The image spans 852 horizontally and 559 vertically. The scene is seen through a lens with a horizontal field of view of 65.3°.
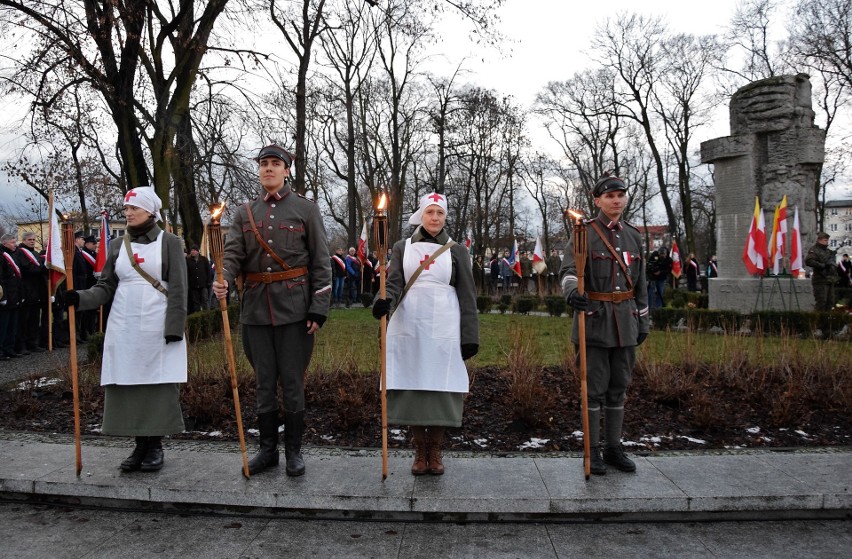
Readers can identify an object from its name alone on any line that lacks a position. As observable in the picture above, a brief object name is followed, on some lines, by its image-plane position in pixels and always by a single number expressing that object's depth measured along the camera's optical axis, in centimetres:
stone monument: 1630
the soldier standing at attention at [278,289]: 484
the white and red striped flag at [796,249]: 1503
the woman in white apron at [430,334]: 479
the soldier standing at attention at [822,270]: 1476
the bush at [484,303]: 2044
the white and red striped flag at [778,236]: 1478
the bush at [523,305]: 1986
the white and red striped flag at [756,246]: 1474
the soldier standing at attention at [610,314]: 490
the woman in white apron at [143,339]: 491
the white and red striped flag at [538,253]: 1902
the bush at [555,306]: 1847
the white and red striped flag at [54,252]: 567
